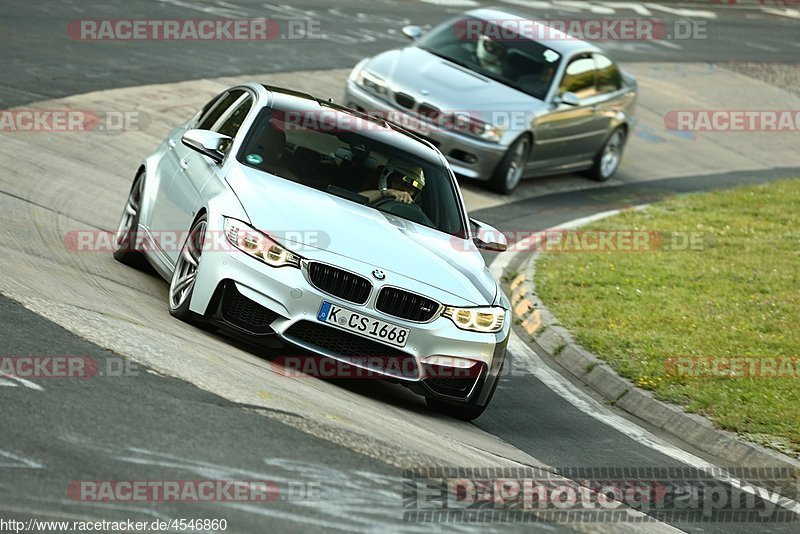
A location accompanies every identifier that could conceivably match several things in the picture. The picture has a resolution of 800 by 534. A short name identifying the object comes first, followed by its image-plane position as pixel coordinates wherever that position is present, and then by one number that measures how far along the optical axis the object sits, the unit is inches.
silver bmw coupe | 1326.3
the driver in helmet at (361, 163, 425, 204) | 751.7
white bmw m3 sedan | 647.1
